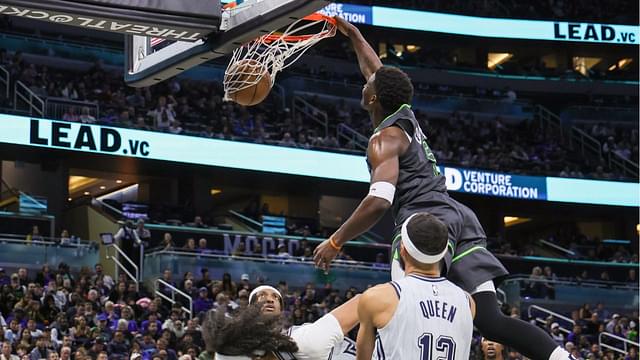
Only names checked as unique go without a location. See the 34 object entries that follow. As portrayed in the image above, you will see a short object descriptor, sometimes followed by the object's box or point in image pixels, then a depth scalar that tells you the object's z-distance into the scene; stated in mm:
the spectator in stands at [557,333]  21169
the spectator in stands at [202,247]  24078
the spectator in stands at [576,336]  22219
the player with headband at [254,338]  4703
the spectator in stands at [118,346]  16406
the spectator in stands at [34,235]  23453
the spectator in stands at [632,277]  29909
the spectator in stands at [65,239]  23211
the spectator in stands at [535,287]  26328
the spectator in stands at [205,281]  21484
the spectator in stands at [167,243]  23250
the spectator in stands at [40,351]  15500
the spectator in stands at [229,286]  20964
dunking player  5762
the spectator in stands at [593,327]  23453
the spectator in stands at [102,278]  20141
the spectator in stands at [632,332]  23562
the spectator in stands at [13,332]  16031
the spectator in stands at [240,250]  24906
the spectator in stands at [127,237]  23781
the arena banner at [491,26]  34562
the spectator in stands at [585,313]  24566
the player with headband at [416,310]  5070
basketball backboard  7066
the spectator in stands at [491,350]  8766
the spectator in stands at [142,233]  24366
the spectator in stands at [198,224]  26356
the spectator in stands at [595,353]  21078
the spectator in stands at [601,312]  26200
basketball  7637
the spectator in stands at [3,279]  18942
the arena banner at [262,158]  26141
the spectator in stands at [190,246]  23672
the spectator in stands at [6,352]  14585
